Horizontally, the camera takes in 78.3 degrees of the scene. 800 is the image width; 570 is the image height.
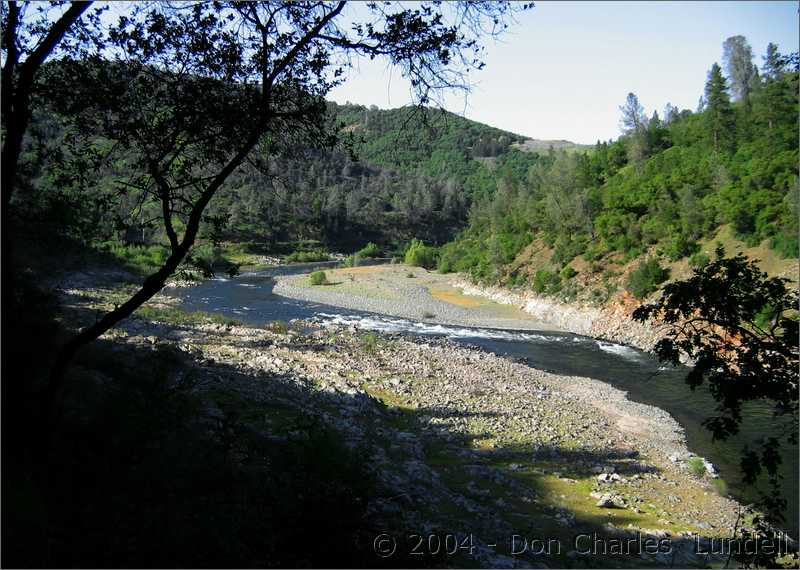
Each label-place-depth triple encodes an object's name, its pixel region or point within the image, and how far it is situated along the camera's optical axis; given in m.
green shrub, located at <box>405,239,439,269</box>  82.39
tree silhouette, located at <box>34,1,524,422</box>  6.14
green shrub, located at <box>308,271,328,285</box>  55.11
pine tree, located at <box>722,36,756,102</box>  68.94
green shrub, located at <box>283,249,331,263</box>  94.38
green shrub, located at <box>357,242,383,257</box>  103.09
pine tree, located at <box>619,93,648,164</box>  60.38
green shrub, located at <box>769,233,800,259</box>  29.62
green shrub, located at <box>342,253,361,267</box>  87.52
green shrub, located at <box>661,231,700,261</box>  35.99
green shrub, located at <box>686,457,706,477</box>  13.20
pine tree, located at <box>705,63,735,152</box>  50.97
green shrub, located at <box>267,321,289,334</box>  27.31
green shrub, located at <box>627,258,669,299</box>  34.53
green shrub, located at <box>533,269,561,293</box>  43.07
